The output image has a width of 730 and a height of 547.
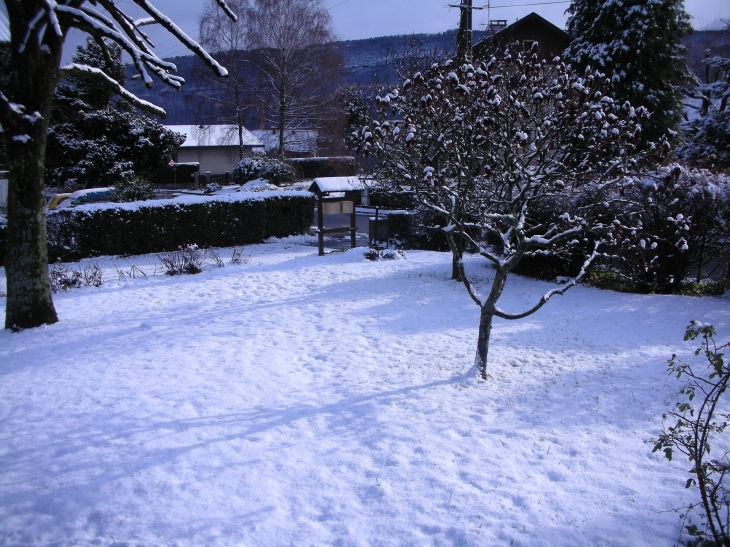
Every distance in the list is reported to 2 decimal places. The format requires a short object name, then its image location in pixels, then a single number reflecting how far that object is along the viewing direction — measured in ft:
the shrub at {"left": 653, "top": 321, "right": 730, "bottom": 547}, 9.78
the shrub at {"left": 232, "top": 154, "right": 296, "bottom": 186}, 87.30
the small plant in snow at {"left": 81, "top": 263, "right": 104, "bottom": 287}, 35.91
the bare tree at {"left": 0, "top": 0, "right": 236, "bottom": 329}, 24.59
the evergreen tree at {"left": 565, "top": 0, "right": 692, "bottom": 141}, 57.98
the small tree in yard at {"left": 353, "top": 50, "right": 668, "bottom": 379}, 20.98
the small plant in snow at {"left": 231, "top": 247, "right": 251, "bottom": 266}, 44.04
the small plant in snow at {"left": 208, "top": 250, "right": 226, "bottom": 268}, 42.86
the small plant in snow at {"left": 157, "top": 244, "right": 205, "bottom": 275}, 39.93
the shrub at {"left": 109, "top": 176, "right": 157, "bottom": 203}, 53.31
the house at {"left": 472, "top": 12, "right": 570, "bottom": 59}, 82.84
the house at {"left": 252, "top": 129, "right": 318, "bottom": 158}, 108.22
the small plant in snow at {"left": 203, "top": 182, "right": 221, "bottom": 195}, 109.91
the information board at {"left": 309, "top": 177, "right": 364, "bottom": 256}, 50.70
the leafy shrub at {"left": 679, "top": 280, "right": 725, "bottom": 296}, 32.45
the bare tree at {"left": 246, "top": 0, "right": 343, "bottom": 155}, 96.63
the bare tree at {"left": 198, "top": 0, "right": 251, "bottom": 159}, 101.76
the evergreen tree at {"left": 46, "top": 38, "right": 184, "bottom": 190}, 78.59
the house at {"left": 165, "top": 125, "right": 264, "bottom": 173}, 145.89
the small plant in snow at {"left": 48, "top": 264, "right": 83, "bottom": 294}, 34.47
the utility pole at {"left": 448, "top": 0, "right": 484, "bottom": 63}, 46.75
